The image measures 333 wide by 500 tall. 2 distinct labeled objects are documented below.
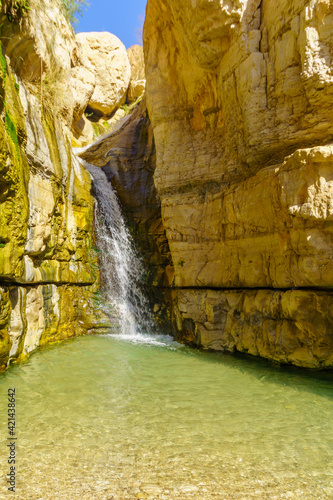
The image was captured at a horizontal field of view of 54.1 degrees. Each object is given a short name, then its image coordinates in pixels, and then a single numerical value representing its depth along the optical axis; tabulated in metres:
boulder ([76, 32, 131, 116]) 19.36
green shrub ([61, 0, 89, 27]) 8.64
